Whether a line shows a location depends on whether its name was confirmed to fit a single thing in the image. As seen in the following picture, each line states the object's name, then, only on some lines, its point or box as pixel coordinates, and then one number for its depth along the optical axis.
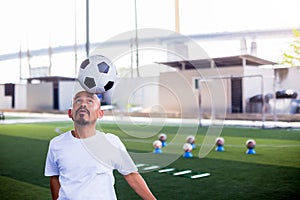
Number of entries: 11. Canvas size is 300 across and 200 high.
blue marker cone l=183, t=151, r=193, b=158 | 6.89
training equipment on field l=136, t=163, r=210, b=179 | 5.29
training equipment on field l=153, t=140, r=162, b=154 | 6.54
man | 1.96
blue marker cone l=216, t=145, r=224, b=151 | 7.64
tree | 21.70
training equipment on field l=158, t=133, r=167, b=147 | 8.04
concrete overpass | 29.66
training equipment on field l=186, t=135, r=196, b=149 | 7.77
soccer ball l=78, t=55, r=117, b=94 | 2.36
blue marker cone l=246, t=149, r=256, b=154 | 7.26
